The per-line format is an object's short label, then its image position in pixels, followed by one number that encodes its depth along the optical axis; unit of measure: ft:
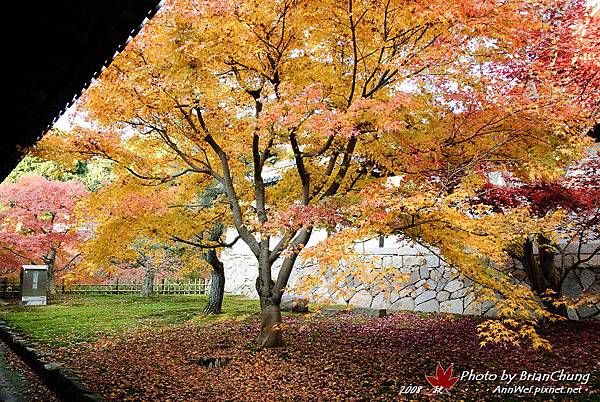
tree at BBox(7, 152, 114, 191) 67.97
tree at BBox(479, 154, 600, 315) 25.25
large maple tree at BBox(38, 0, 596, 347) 19.34
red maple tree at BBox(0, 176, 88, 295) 48.98
